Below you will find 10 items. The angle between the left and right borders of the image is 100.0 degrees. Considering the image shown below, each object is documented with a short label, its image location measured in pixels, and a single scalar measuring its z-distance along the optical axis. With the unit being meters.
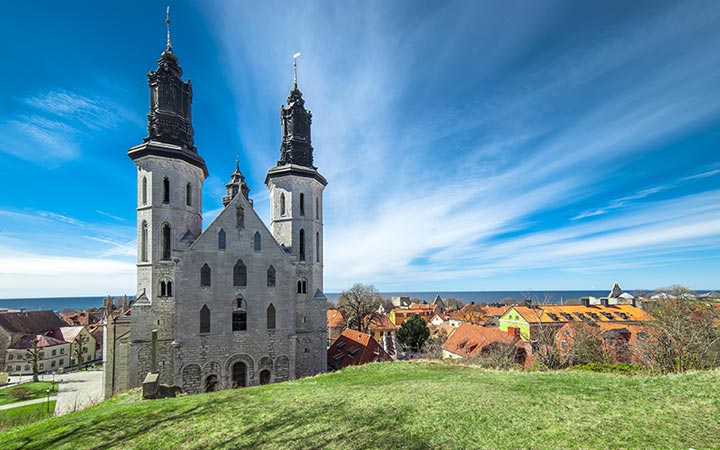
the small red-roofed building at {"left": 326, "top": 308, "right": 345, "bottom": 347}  52.22
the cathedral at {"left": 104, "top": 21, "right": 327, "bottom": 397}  19.70
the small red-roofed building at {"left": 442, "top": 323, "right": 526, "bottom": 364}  25.16
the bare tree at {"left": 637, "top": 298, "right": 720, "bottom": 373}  12.65
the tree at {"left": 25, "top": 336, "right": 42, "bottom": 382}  35.91
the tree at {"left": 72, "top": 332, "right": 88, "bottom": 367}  44.67
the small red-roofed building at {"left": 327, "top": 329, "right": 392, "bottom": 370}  26.50
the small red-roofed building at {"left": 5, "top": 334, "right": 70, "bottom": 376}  39.25
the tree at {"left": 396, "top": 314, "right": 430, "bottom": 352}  36.50
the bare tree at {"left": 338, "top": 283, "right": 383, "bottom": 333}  45.22
